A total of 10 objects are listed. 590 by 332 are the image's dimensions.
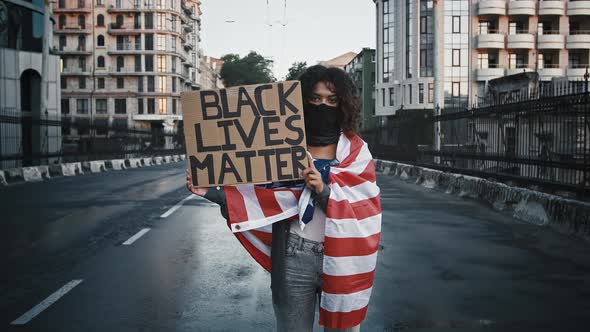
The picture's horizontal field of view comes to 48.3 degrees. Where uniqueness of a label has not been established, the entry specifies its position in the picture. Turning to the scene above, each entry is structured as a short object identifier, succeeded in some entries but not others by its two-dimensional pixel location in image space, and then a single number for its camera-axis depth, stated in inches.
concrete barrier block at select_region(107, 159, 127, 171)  1403.8
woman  116.8
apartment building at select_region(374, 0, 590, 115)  2388.0
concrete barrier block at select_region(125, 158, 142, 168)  1520.5
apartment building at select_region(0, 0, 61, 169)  941.2
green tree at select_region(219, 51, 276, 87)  4598.9
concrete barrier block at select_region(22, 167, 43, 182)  913.5
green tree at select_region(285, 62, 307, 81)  4564.5
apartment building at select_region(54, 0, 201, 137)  3659.0
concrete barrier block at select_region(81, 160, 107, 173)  1221.1
